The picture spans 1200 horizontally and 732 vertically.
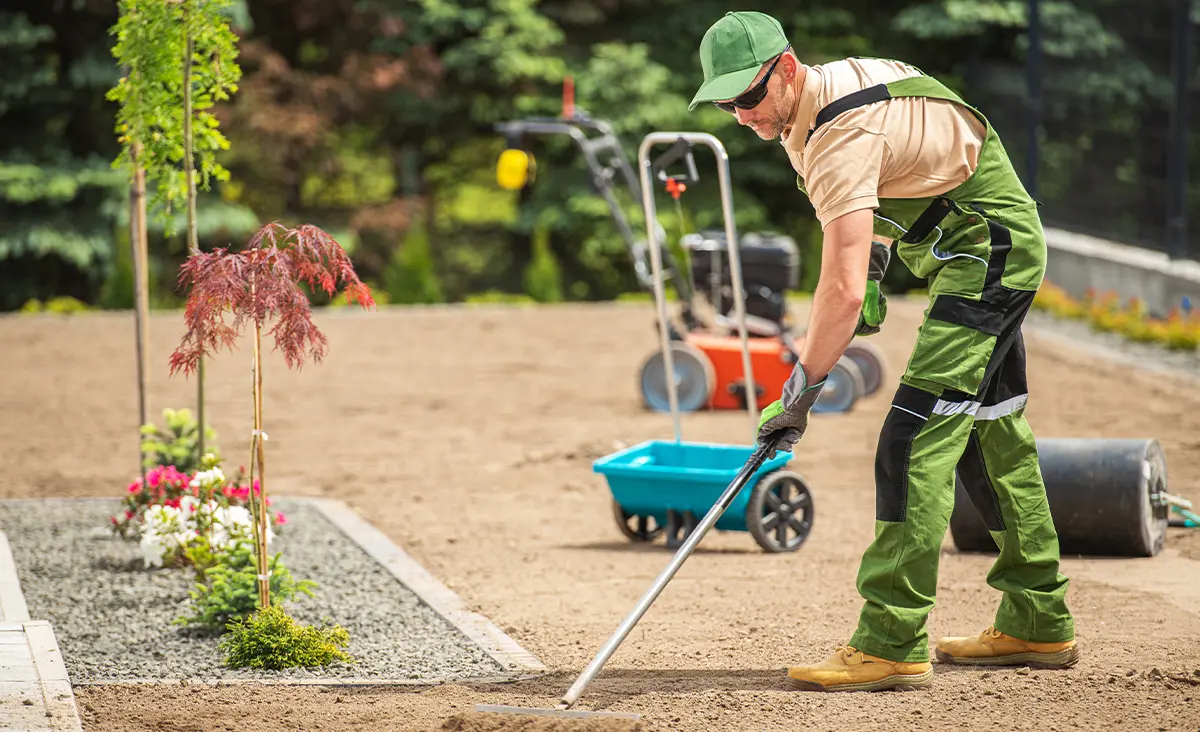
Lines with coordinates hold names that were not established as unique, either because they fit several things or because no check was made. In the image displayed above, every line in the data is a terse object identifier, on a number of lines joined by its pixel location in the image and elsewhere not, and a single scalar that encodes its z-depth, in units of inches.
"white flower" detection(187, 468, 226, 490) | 494.0
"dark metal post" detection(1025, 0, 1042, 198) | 1353.3
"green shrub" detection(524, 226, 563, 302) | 1429.6
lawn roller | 484.4
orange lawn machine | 819.4
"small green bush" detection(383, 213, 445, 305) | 1401.3
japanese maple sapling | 374.6
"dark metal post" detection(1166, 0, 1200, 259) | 1130.0
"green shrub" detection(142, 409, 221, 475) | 545.0
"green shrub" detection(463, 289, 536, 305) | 1408.7
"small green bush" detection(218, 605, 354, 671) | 397.1
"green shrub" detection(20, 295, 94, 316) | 1327.5
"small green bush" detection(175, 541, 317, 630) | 429.4
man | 328.8
